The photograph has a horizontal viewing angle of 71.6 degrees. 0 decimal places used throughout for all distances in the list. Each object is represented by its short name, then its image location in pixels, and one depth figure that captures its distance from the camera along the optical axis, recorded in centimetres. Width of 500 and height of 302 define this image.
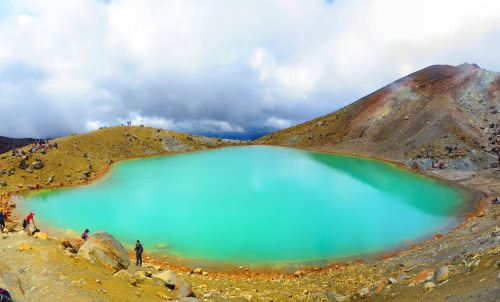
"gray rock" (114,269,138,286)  1775
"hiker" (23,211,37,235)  2514
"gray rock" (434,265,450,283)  1740
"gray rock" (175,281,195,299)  1791
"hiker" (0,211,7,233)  2523
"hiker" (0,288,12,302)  1128
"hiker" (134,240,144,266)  2467
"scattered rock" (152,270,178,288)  1892
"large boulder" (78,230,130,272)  1925
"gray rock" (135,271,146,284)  1835
